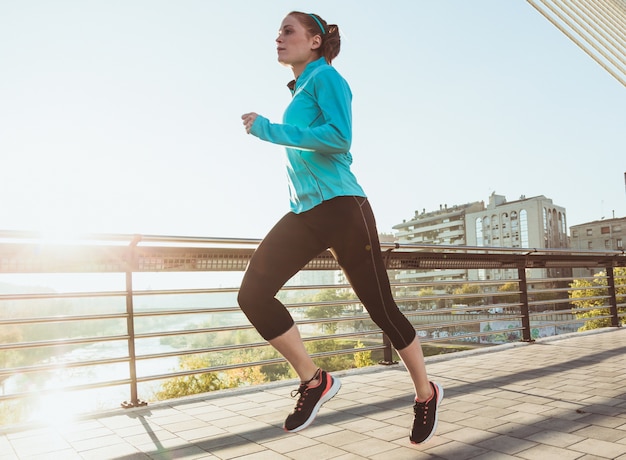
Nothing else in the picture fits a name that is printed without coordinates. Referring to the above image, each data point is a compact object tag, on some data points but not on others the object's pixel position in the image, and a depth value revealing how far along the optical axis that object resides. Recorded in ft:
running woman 7.57
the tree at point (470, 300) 274.73
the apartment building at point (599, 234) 264.52
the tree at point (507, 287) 238.27
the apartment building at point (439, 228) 385.29
